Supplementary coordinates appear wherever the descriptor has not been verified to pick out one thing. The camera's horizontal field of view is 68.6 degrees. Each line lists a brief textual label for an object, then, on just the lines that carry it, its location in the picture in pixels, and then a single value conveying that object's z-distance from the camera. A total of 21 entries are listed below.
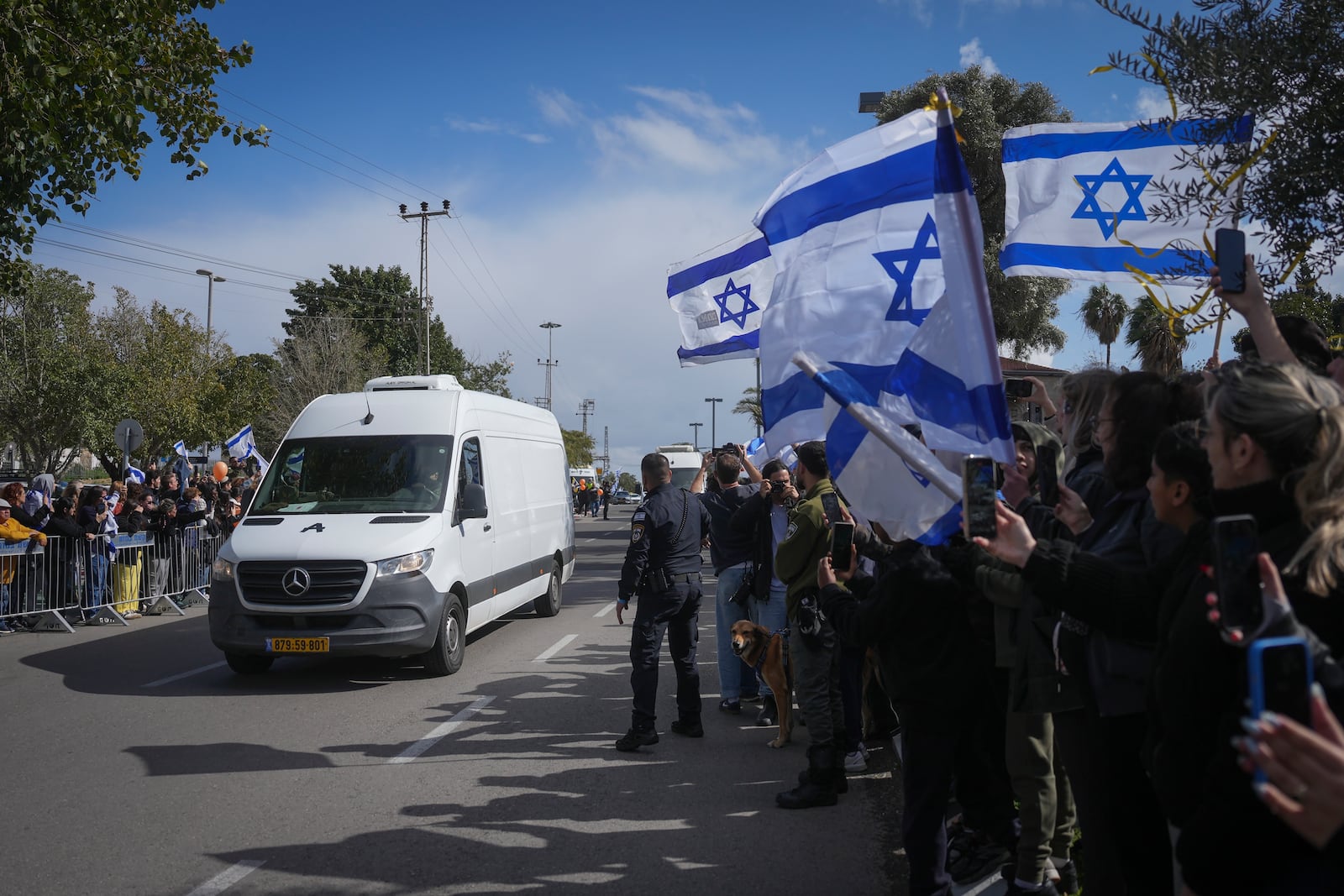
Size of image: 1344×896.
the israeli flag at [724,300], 8.27
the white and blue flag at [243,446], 19.45
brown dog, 6.81
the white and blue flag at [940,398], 3.36
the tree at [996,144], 20.08
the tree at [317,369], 44.34
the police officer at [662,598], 6.88
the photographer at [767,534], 7.27
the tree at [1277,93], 2.99
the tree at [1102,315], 38.16
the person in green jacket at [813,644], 5.63
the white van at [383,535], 8.63
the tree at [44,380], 38.38
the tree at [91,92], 9.68
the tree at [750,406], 57.97
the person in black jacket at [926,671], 3.79
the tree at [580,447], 105.94
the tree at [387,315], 53.28
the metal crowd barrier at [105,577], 12.12
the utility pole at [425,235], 43.28
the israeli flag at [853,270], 4.31
